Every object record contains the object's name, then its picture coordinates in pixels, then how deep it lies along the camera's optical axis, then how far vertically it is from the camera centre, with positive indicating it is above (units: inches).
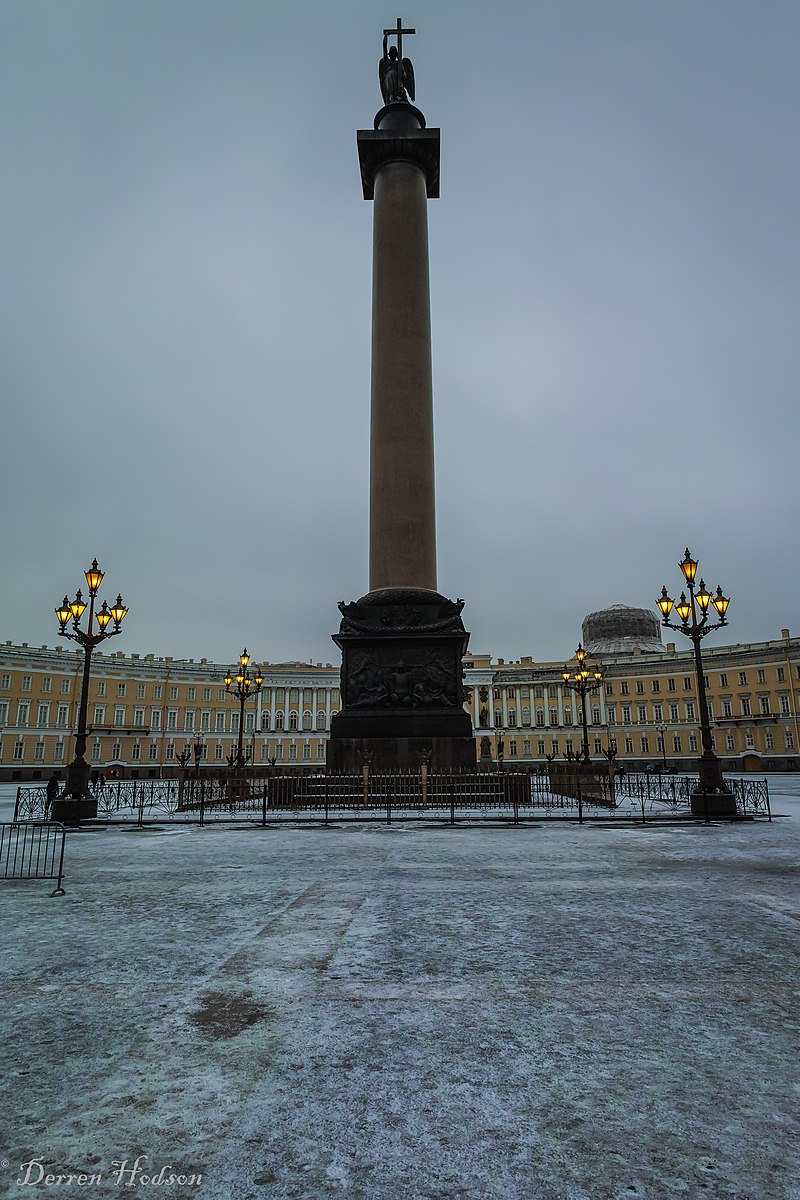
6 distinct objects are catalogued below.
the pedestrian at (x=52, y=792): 848.3 -21.9
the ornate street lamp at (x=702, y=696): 784.3 +74.4
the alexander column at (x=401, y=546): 931.3 +297.9
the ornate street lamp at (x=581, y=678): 1404.0 +175.3
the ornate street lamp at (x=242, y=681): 1311.3 +168.6
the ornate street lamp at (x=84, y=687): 773.9 +92.1
